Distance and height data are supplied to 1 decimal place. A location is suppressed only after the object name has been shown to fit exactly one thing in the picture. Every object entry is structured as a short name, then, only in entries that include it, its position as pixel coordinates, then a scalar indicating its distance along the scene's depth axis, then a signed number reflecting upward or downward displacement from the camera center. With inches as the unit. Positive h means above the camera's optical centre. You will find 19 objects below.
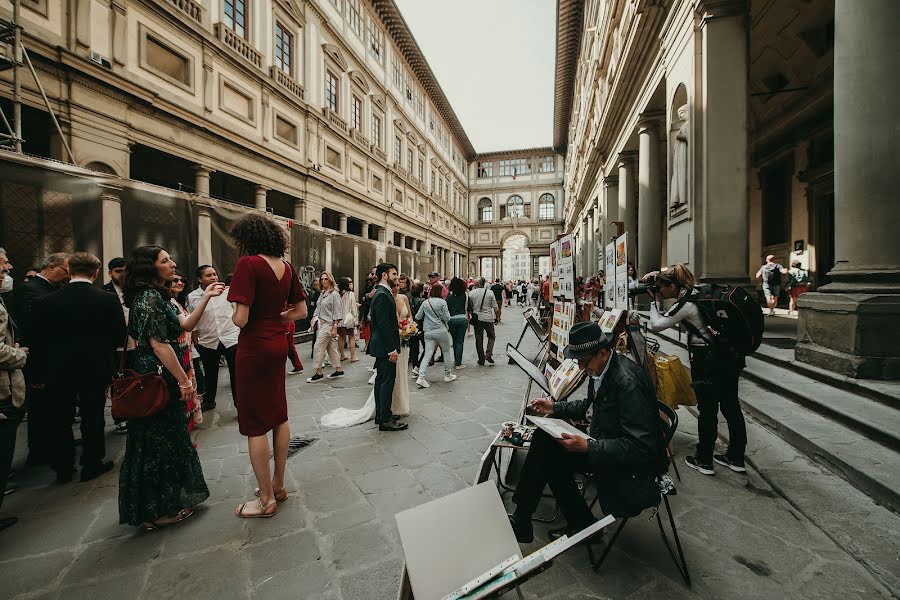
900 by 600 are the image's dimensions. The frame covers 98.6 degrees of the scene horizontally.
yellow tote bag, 129.4 -30.4
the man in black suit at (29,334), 125.9 -13.1
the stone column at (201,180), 462.0 +138.8
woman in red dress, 96.2 -11.7
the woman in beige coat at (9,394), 94.0 -24.6
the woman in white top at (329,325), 257.8 -19.9
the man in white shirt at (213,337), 189.6 -20.8
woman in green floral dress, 94.4 -31.3
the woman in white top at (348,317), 293.9 -17.1
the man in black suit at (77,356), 119.3 -19.1
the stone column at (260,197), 548.8 +141.5
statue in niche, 277.7 +91.3
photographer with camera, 117.4 -26.4
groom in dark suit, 164.1 -22.1
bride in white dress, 172.9 -53.1
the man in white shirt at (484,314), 302.6 -15.5
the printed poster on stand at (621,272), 145.5 +8.5
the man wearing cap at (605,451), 76.3 -31.7
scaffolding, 239.8 +150.9
